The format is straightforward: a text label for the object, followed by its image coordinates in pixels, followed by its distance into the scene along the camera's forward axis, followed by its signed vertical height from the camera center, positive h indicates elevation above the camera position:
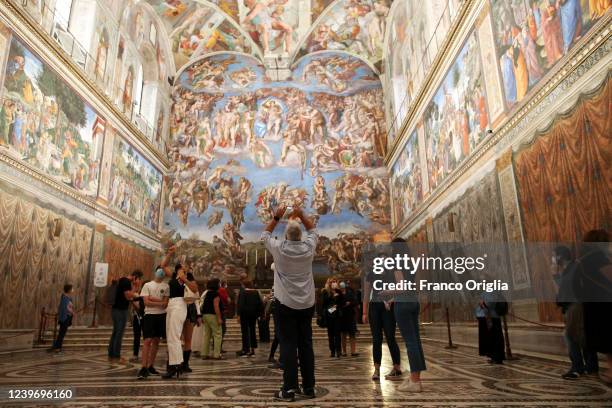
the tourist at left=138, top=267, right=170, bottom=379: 5.09 -0.12
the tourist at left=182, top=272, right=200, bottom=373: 5.66 -0.25
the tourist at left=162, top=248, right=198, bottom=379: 5.02 -0.18
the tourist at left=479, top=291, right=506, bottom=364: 6.33 -0.45
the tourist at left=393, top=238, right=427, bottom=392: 4.00 -0.28
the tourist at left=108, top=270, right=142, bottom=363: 7.40 -0.16
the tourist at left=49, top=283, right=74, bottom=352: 9.22 -0.18
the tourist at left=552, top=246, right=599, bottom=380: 4.07 -0.54
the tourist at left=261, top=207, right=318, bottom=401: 3.71 +0.02
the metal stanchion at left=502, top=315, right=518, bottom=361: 6.79 -0.83
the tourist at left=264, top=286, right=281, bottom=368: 6.32 -0.91
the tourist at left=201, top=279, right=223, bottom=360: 7.21 -0.25
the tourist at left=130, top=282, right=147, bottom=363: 7.48 -0.41
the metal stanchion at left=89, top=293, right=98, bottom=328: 13.45 -0.37
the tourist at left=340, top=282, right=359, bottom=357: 7.88 -0.36
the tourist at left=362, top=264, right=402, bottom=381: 4.96 -0.27
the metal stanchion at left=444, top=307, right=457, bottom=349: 9.41 -1.05
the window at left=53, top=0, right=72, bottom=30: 13.19 +9.34
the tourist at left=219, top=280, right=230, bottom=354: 8.03 +0.05
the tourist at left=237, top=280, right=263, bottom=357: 7.76 -0.17
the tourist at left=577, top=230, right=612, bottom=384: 2.89 +0.01
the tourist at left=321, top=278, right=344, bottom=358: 7.79 -0.25
